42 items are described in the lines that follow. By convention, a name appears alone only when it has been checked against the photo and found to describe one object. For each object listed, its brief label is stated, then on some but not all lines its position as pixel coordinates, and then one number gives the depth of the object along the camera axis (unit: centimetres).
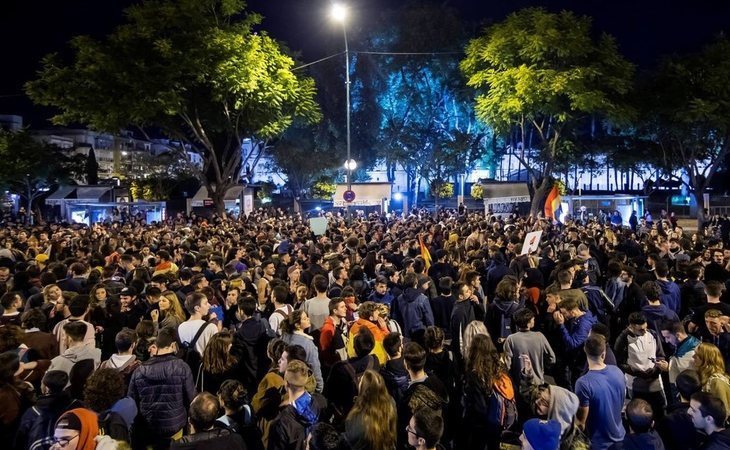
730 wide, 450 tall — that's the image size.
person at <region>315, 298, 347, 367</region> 618
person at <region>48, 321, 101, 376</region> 531
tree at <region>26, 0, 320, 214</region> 2258
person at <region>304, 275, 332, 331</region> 723
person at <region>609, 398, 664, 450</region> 382
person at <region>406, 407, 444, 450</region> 365
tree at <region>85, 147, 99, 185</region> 4678
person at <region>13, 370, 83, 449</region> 421
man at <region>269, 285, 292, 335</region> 674
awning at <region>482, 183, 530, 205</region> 2564
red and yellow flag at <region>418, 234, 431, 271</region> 1159
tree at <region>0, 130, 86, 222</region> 4125
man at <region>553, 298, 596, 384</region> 630
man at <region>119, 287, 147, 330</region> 709
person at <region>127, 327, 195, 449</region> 484
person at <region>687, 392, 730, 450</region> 370
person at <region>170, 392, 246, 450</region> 377
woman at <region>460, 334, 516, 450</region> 492
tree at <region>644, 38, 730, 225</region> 2741
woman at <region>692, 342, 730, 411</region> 445
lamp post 1819
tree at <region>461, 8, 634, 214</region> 2578
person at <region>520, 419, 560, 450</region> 369
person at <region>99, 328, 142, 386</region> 510
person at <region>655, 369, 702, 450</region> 403
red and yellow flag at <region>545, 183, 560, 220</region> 1925
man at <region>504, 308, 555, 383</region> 571
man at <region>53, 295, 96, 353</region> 608
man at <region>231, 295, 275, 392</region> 579
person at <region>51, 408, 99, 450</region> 378
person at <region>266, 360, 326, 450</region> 414
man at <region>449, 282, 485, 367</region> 701
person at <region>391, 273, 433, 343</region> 746
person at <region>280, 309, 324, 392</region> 554
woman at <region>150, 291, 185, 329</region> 682
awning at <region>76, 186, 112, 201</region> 3219
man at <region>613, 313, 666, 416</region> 571
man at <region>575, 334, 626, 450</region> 459
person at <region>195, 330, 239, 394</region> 536
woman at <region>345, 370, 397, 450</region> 398
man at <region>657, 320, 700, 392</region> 553
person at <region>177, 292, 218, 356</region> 602
